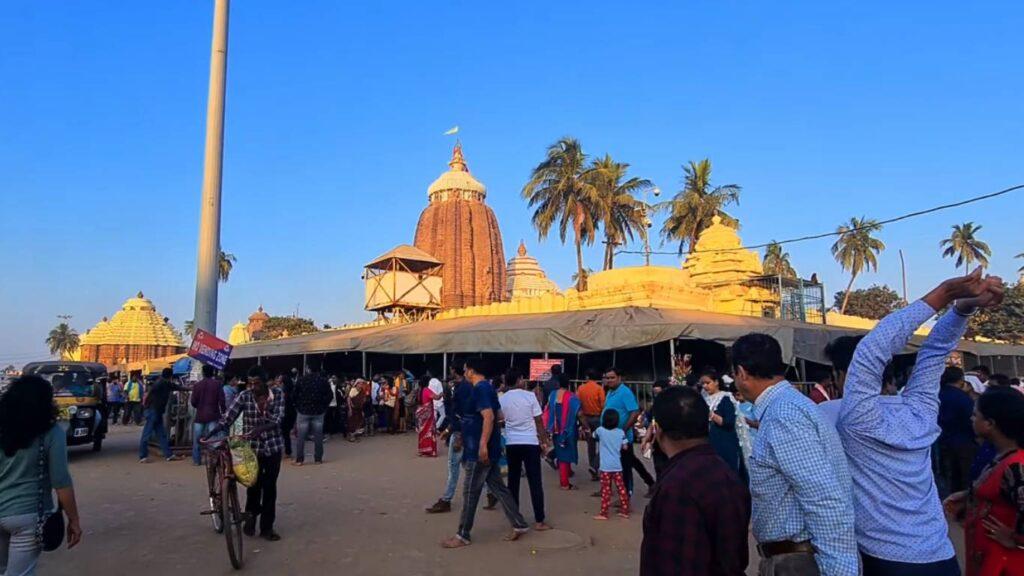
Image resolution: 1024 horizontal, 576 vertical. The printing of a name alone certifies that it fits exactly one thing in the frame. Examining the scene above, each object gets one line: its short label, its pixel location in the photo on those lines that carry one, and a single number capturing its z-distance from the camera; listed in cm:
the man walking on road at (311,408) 1076
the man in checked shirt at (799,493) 220
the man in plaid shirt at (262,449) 619
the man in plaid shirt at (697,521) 218
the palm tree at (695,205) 3434
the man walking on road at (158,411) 1151
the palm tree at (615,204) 2897
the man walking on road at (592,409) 931
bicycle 530
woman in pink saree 1227
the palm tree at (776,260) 5456
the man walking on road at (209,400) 1005
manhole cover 592
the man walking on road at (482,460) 593
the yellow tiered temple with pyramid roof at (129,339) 5875
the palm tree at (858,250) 4825
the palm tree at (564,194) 2881
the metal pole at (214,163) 1173
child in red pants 711
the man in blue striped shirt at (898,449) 244
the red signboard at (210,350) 990
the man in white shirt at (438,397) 1280
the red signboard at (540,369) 1445
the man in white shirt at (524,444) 657
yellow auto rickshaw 1212
